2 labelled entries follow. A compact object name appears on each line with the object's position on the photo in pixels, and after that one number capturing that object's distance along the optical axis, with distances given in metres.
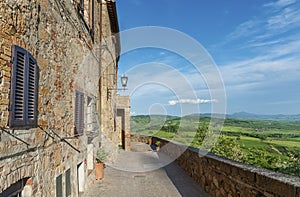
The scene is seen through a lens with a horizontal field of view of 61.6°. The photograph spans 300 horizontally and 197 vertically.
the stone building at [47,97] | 2.43
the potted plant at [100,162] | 7.51
